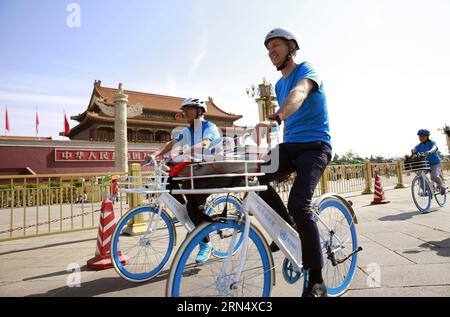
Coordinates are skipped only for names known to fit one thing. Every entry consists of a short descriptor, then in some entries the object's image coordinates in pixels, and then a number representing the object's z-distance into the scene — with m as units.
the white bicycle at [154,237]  2.87
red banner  23.77
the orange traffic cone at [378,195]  7.99
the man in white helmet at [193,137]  2.93
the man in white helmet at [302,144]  1.84
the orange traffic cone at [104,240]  3.28
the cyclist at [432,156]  6.23
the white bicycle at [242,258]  1.59
